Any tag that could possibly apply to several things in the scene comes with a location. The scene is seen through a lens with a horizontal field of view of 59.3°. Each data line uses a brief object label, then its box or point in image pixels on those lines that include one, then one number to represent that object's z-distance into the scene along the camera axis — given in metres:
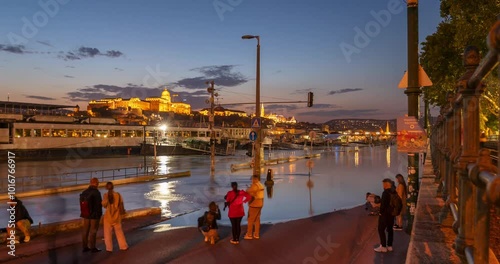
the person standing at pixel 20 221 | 10.32
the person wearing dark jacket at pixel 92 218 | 9.70
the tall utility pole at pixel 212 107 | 31.98
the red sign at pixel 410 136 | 9.23
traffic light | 28.41
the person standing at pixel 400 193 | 11.42
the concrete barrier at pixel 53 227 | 11.02
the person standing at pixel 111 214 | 9.52
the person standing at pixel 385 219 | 9.23
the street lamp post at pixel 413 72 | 9.11
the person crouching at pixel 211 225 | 10.36
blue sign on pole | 23.71
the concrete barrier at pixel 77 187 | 19.88
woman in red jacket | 10.45
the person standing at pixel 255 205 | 10.83
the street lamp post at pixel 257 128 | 23.38
